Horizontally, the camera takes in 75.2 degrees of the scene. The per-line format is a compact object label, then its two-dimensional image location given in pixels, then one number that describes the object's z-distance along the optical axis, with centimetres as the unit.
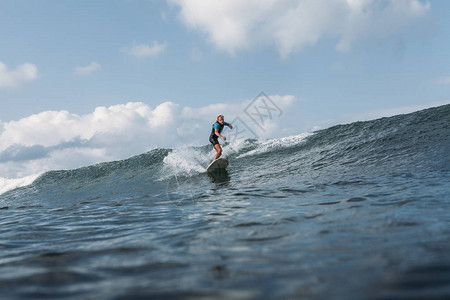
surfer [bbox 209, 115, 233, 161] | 1337
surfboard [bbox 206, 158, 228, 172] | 1328
